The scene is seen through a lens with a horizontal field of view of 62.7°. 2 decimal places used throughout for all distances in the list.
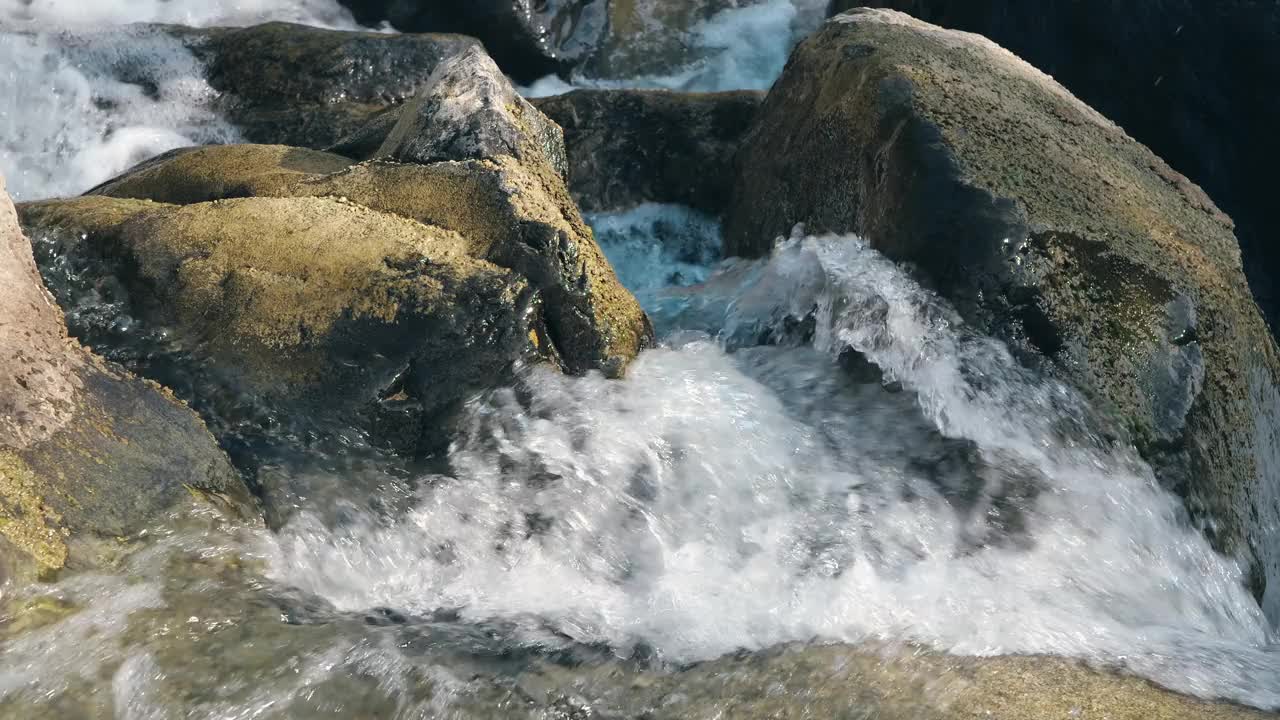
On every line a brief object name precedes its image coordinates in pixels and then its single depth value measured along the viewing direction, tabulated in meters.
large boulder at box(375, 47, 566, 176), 4.35
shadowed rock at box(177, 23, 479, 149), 6.90
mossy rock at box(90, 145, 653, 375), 3.96
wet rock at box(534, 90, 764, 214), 6.89
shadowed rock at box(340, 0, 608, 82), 9.54
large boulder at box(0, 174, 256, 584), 2.89
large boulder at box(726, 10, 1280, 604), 4.00
